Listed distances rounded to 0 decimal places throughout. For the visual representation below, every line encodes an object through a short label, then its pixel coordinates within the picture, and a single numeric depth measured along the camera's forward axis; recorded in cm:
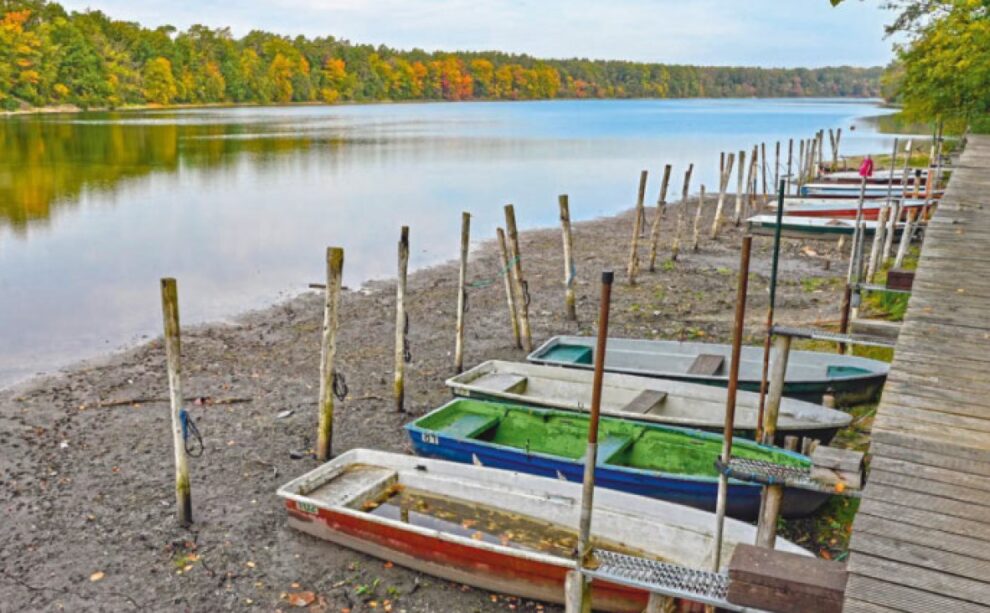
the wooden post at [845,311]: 1201
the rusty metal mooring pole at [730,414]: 619
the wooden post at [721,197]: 2702
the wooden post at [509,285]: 1504
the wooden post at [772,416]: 616
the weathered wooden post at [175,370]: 869
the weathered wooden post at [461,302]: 1375
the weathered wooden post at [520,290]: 1507
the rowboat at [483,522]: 742
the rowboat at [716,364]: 1138
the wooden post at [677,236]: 2306
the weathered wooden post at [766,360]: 920
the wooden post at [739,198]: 2910
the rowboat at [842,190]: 2851
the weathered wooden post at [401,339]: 1223
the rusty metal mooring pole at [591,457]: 555
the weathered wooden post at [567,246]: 1647
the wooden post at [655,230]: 2144
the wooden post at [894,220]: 1766
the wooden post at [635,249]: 1933
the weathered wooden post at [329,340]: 1020
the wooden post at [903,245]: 1613
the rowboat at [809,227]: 2441
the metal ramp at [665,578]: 463
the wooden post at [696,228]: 2468
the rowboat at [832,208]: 2495
